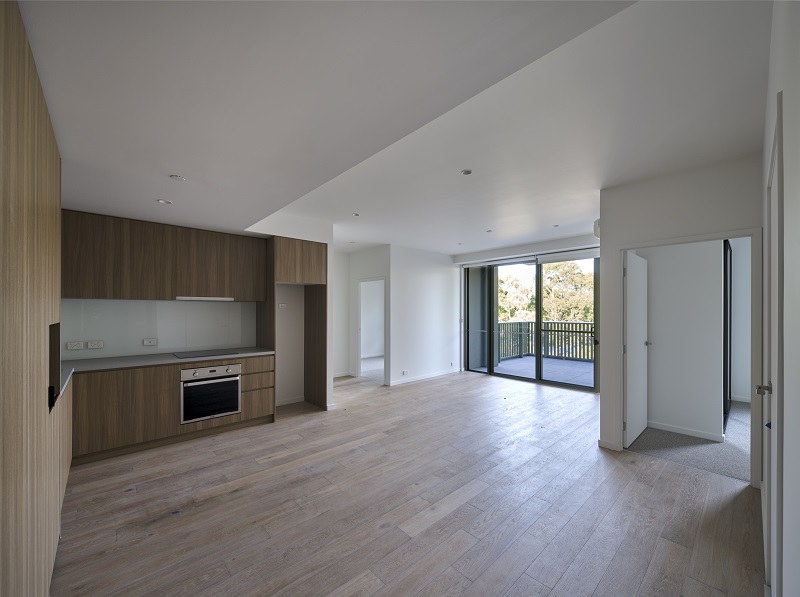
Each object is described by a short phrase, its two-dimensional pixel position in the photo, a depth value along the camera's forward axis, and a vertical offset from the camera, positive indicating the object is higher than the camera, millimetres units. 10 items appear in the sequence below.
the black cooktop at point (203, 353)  4029 -666
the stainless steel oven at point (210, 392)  3768 -1055
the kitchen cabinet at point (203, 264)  4027 +398
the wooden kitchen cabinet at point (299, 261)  4469 +487
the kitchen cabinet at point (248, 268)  4402 +380
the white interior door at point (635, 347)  3490 -511
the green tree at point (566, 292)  6164 +105
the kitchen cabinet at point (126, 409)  3195 -1077
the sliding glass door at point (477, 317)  7742 -424
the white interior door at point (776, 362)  1260 -250
